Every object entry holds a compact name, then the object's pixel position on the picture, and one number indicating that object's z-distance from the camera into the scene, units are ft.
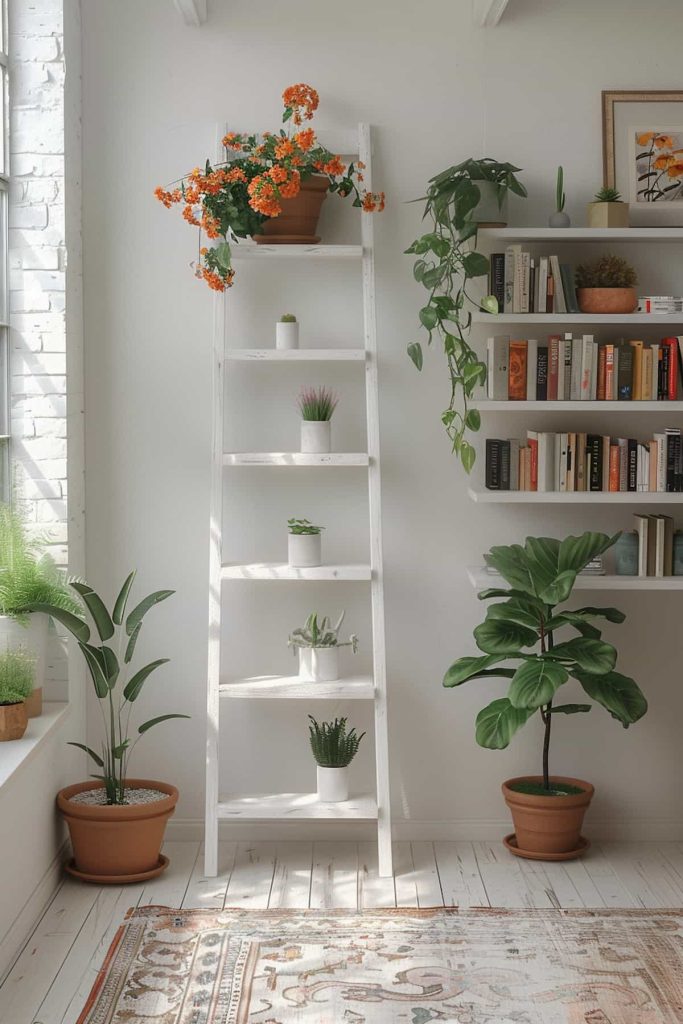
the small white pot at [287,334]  11.86
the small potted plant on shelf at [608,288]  11.68
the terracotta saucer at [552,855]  11.78
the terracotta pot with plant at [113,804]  11.06
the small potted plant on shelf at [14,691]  10.07
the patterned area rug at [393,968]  8.75
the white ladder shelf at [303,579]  11.64
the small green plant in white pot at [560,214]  11.73
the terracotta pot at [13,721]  10.03
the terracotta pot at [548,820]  11.66
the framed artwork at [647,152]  12.04
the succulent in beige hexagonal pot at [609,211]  11.65
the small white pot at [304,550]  11.75
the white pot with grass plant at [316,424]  11.80
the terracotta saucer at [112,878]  11.11
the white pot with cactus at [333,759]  11.76
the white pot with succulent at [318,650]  11.82
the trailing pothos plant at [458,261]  11.35
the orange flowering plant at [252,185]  11.09
